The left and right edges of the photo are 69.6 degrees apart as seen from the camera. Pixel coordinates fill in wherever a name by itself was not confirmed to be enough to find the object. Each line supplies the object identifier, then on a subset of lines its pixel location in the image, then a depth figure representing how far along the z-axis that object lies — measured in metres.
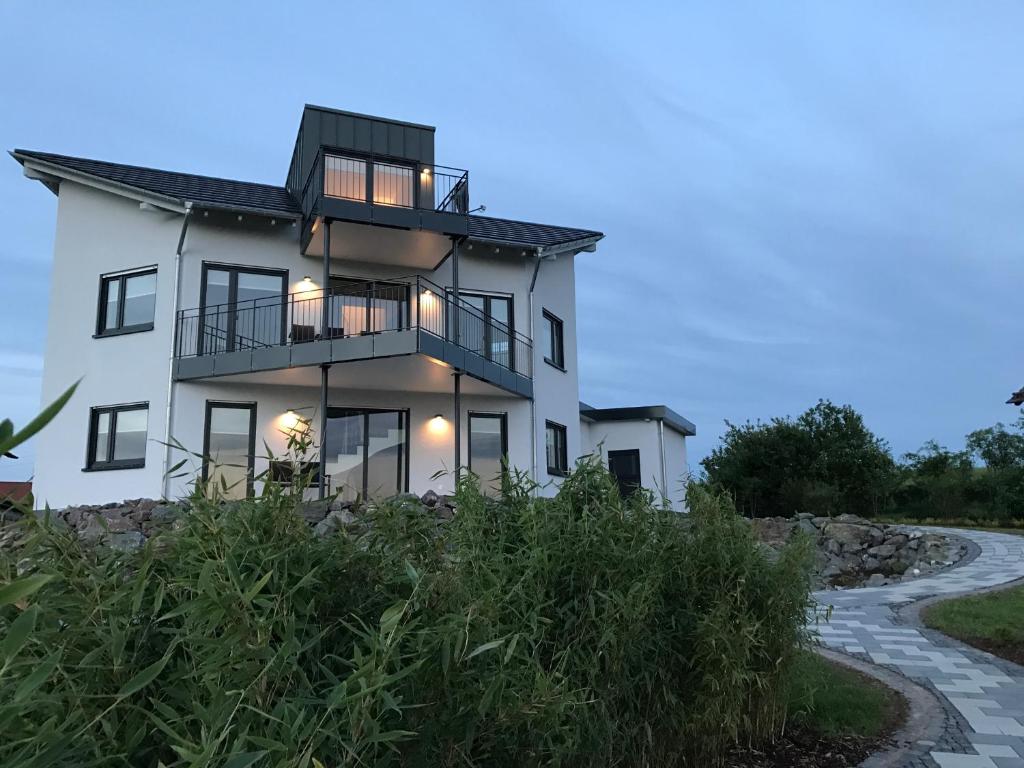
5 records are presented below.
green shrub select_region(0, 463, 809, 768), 1.57
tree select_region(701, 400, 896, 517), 26.81
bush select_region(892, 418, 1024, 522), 26.65
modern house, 14.08
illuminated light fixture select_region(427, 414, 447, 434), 16.06
